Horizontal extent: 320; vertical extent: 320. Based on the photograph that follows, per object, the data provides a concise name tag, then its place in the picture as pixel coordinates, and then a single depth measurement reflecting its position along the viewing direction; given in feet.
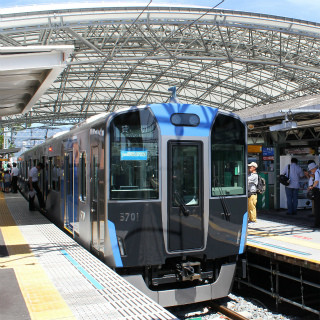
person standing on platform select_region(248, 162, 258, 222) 30.94
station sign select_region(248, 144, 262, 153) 39.88
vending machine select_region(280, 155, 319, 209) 38.14
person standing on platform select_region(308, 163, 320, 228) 28.89
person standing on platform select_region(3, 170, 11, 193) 77.30
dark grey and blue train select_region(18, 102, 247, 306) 18.20
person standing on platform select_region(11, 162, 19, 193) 76.28
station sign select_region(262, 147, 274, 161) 40.96
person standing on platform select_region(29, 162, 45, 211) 41.63
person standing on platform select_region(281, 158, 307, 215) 35.29
